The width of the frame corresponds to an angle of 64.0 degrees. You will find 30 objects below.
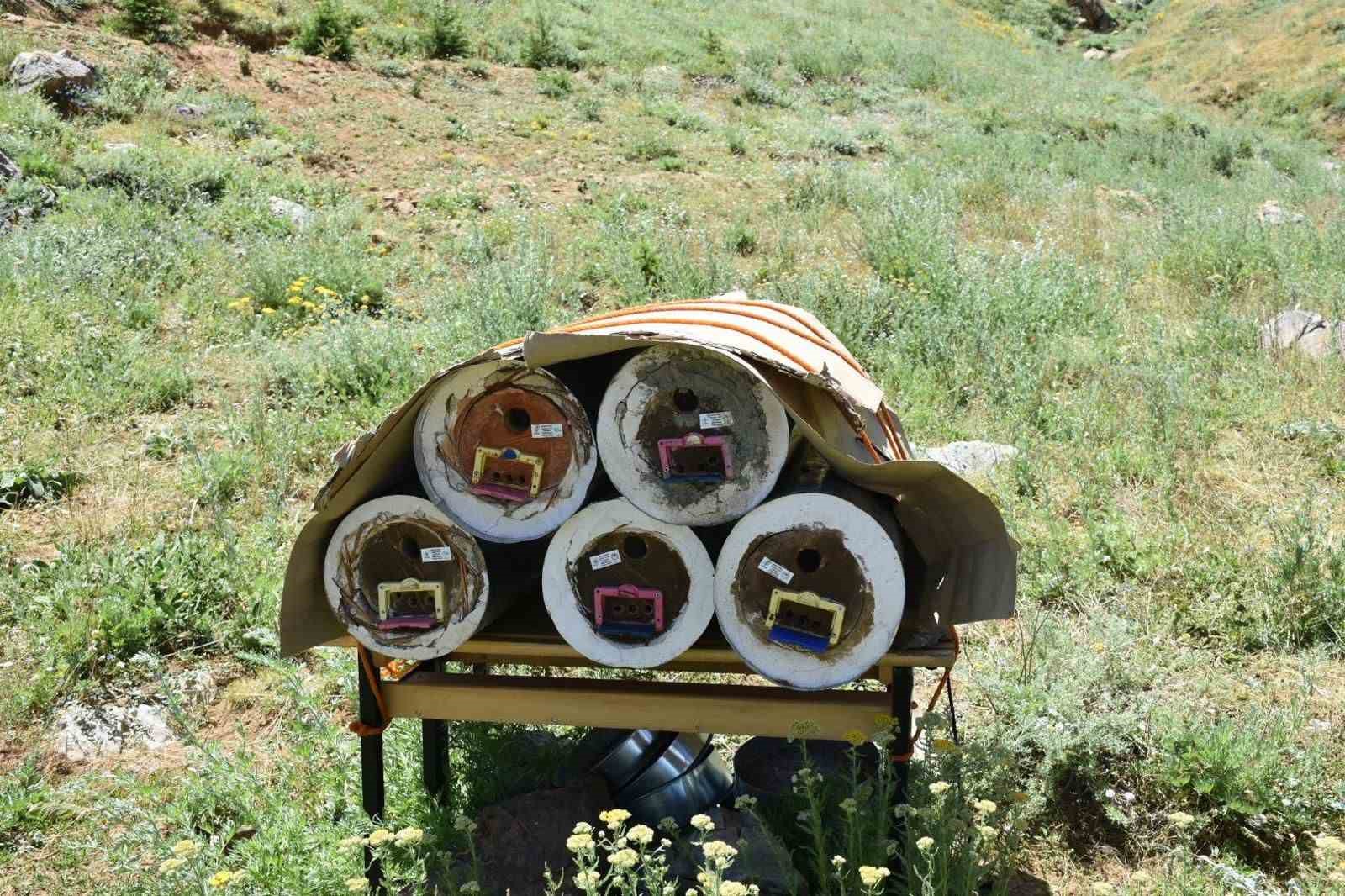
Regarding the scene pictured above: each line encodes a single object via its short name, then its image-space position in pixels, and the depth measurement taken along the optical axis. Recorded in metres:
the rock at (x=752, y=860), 2.72
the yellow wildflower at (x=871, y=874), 2.16
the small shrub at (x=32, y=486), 4.88
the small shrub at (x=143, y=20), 12.06
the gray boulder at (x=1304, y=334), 6.26
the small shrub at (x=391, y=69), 13.37
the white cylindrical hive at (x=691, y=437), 2.53
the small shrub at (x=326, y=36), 13.57
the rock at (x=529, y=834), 2.93
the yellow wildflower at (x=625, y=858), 2.13
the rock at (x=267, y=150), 9.93
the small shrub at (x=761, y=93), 15.23
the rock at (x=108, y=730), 3.71
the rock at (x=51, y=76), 9.76
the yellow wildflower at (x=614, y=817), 2.43
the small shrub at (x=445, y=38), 14.73
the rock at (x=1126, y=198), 10.59
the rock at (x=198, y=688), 3.99
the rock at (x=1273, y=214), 9.78
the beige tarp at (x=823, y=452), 2.45
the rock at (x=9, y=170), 7.95
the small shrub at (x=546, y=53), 15.09
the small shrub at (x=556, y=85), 13.85
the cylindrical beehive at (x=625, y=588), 2.59
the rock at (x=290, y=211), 8.68
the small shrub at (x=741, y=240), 8.67
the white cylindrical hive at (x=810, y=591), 2.49
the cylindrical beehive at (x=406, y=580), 2.63
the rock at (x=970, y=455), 5.41
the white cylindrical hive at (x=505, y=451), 2.62
